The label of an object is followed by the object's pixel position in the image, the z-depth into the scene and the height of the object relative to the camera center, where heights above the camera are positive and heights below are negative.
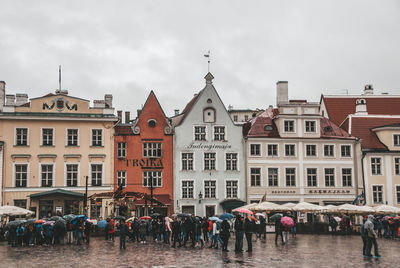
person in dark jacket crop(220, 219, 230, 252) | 23.05 -2.01
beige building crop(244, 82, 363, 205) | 48.28 +2.46
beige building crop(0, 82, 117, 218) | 44.06 +3.27
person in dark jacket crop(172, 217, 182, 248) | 26.23 -2.09
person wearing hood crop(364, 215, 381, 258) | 20.38 -1.95
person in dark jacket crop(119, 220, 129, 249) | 24.83 -2.05
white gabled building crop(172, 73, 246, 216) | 46.97 +2.60
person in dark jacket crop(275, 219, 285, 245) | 28.38 -2.18
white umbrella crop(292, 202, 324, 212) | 38.48 -1.59
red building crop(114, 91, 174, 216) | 46.22 +2.80
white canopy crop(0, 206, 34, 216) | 32.94 -1.28
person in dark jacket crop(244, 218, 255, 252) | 22.50 -1.82
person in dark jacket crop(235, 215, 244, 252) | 22.12 -1.89
